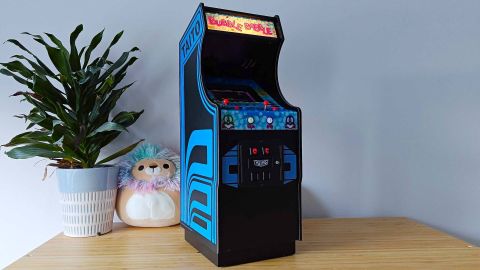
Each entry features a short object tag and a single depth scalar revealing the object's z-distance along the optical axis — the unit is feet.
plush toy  3.62
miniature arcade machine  2.56
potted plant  3.26
